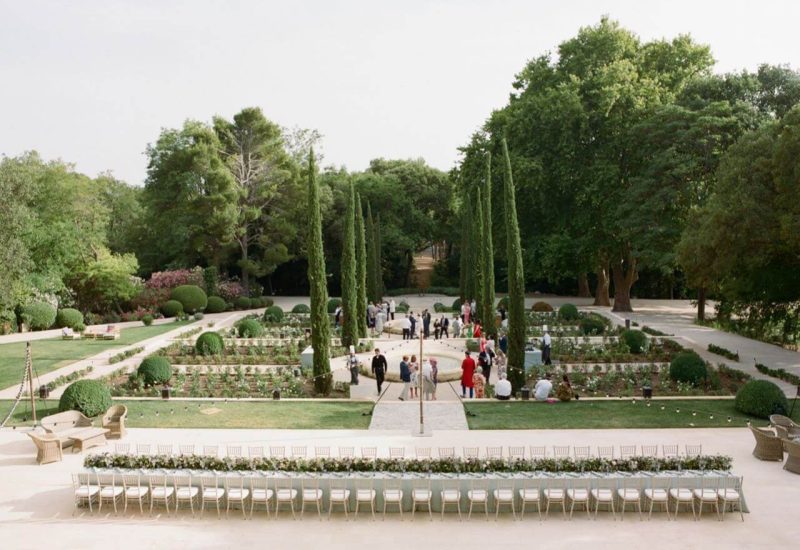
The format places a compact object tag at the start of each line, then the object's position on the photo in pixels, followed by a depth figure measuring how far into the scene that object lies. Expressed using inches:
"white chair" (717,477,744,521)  475.5
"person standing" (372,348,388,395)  850.1
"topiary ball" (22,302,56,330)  1453.0
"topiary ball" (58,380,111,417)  726.5
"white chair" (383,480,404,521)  483.5
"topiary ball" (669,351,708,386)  869.2
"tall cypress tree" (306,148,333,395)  857.5
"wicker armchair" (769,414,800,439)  603.8
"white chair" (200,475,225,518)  487.8
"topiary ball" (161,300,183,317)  1679.7
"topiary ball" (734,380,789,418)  717.9
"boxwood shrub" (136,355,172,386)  884.6
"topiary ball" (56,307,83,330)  1494.8
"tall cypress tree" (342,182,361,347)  1087.6
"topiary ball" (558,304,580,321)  1471.5
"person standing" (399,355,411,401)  854.5
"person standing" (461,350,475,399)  816.9
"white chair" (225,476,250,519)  487.2
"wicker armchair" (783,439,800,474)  558.3
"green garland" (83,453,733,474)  500.4
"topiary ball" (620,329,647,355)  1092.5
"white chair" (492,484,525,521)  480.1
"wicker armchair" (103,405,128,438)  673.0
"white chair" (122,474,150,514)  493.7
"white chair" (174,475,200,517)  490.9
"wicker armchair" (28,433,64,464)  597.0
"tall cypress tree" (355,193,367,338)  1341.0
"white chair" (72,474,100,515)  490.0
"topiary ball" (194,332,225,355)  1100.9
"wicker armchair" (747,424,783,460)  584.7
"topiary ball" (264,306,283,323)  1526.8
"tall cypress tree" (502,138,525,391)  849.7
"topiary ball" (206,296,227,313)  1796.3
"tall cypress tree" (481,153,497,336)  1154.7
